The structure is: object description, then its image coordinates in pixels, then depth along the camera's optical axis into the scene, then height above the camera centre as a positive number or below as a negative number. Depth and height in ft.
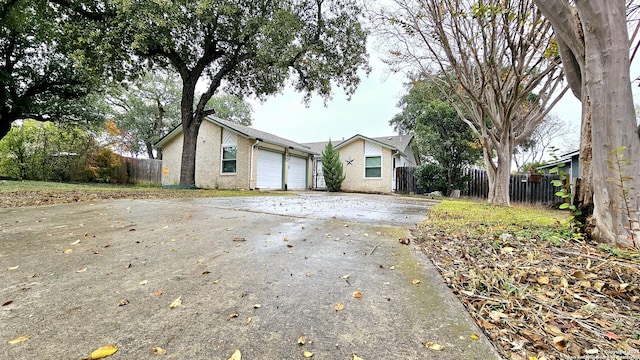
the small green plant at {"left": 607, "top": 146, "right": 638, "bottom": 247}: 7.06 +0.19
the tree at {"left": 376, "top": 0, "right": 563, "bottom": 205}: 19.51 +11.22
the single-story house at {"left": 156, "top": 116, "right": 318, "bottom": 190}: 43.73 +4.04
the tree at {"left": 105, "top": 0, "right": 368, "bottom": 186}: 26.43 +16.21
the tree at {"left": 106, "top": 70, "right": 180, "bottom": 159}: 74.23 +19.70
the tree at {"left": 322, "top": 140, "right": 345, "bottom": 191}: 50.80 +2.73
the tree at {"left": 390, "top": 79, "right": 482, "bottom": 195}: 45.70 +6.73
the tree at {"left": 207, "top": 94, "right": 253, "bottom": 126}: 87.81 +24.89
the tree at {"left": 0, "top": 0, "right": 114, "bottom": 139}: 29.96 +15.01
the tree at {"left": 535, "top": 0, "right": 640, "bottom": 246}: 7.36 +1.98
